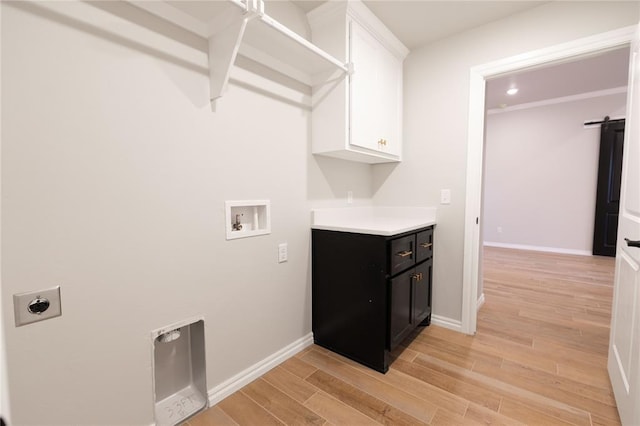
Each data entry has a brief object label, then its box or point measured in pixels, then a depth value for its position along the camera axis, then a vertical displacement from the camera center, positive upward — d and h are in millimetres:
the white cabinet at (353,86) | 1888 +767
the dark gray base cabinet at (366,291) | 1784 -644
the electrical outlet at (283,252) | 1893 -374
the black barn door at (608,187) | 4500 +118
